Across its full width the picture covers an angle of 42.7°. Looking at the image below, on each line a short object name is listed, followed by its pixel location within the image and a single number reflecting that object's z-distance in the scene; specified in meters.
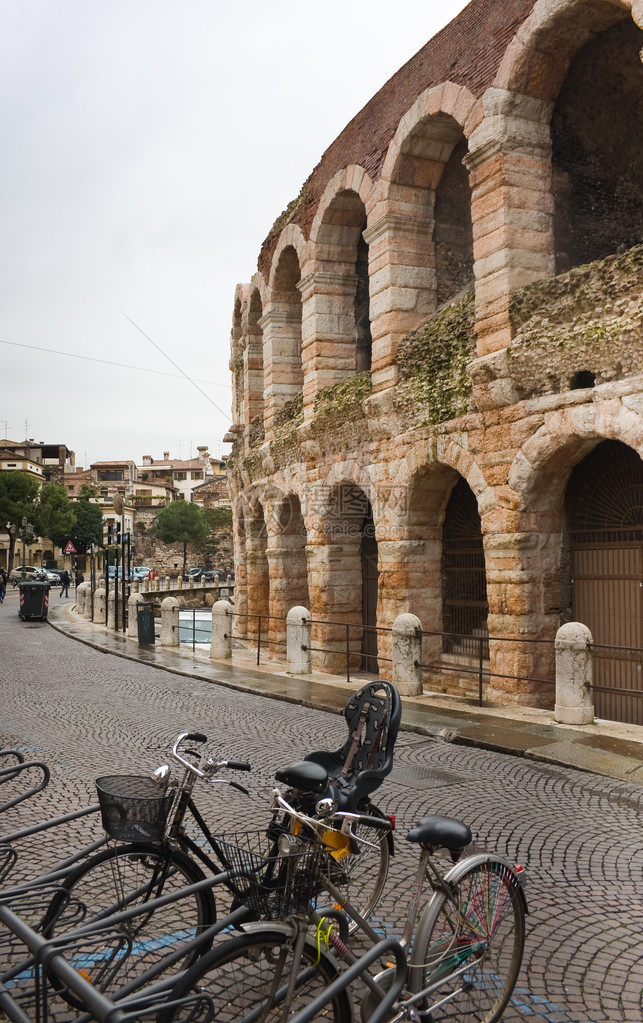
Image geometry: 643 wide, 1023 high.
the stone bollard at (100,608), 26.86
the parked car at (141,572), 56.72
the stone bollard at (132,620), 21.28
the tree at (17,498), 62.84
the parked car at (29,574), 51.76
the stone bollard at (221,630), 17.28
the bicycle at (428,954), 2.56
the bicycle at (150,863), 3.01
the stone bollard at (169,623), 19.80
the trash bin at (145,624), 19.66
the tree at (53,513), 65.25
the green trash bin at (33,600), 26.42
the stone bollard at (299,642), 14.62
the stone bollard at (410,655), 11.83
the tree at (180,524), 74.50
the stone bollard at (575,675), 9.33
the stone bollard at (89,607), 28.89
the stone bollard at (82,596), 30.92
